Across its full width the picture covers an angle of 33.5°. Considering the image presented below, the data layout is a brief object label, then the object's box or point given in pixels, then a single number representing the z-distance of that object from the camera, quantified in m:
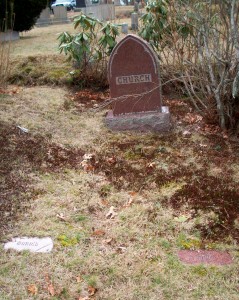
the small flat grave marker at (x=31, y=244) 3.16
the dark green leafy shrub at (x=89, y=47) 6.71
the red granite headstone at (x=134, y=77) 5.13
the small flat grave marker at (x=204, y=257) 2.99
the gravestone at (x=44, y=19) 17.00
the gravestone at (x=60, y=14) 17.39
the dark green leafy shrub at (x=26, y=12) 11.18
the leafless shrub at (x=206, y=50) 4.70
